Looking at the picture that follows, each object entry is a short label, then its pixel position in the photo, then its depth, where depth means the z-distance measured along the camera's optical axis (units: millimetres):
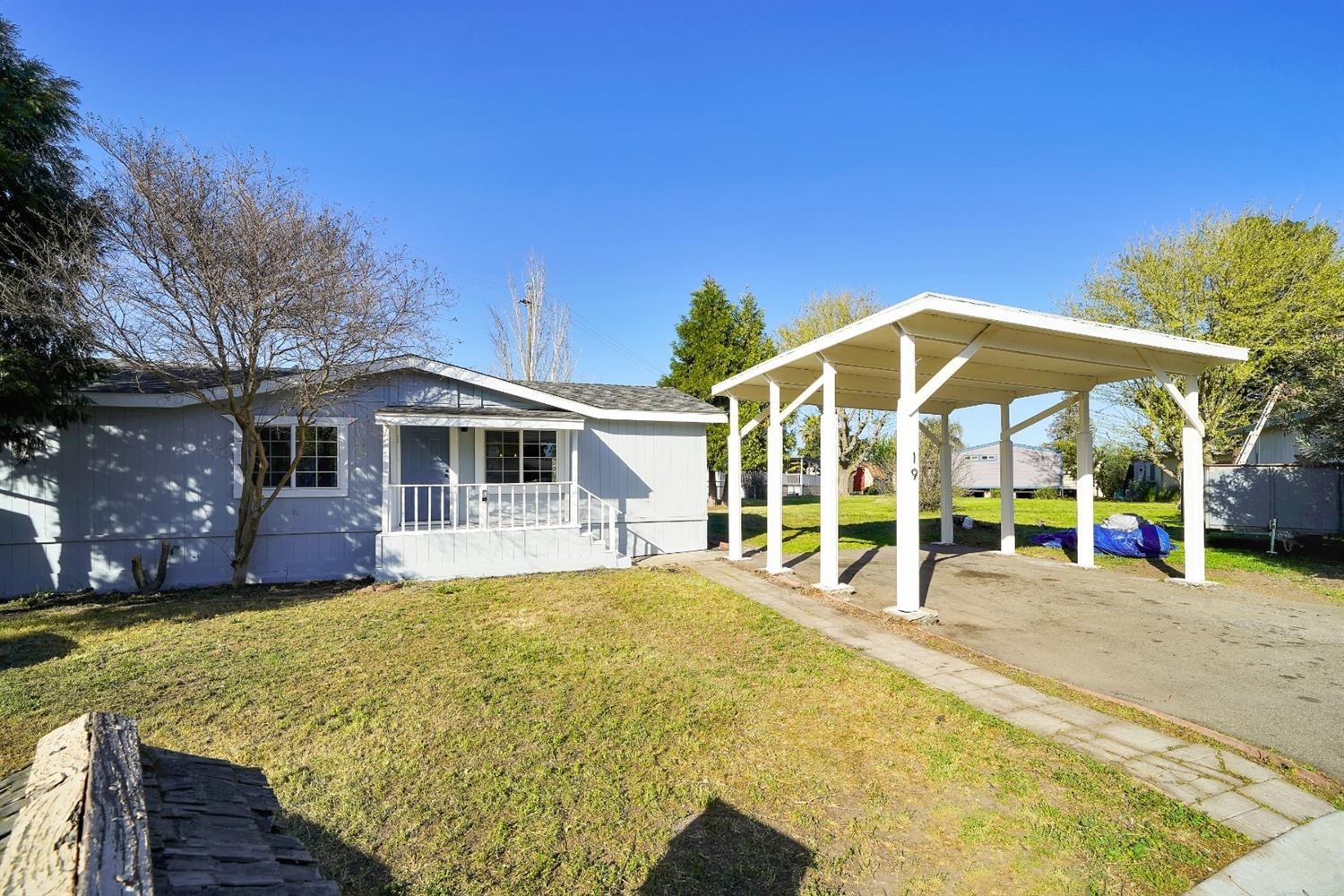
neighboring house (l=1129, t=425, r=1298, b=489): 15310
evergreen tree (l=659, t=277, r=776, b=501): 22969
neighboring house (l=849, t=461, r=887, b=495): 36912
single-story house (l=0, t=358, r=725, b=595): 8680
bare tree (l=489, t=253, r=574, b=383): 24375
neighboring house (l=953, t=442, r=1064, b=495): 32188
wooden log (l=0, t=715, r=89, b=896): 825
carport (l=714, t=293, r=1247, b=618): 6734
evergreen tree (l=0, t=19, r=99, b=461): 6953
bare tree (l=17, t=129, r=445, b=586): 7555
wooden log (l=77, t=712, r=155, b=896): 821
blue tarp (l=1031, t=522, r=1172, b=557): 10836
